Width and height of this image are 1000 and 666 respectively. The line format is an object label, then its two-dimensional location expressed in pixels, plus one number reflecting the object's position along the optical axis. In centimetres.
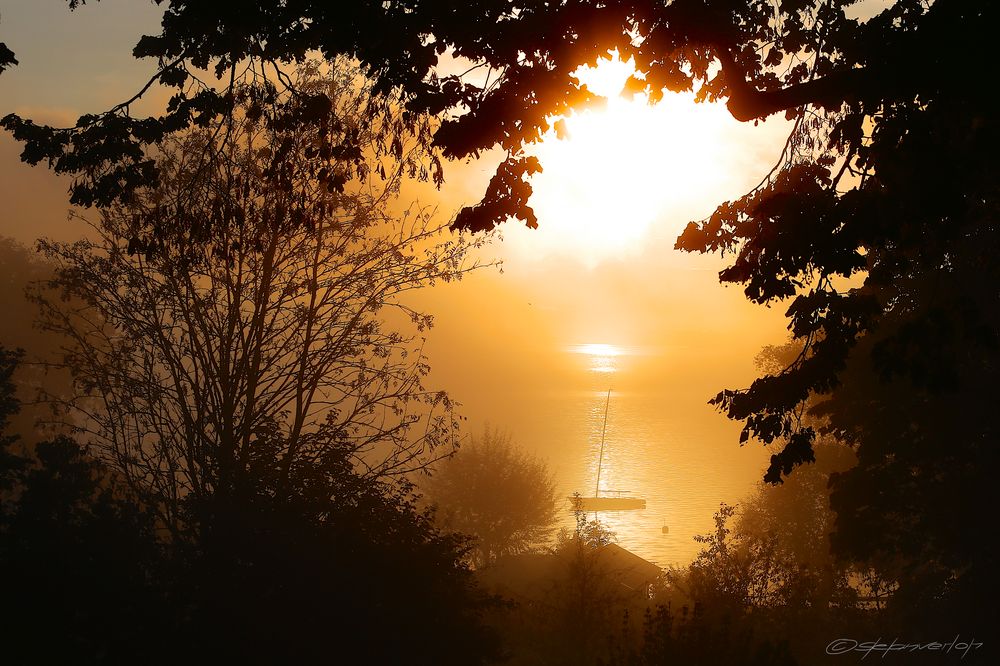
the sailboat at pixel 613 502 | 14925
